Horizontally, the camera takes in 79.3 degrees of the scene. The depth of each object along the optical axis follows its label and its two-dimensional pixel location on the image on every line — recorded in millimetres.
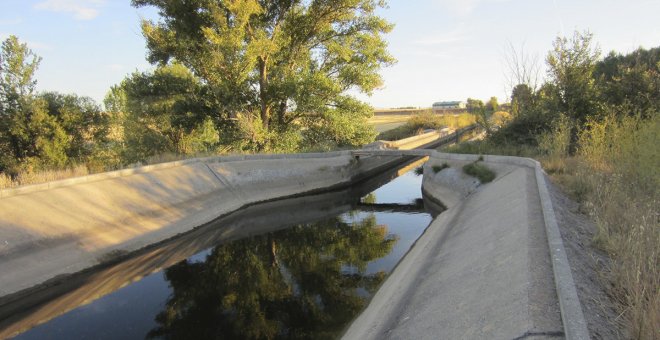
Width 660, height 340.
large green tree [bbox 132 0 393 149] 27859
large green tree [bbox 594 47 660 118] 22000
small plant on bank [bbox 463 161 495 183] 21173
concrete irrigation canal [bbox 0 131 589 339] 7113
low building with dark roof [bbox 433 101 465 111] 180650
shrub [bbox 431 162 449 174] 26175
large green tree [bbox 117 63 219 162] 31078
